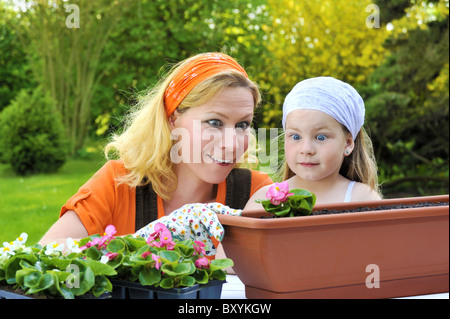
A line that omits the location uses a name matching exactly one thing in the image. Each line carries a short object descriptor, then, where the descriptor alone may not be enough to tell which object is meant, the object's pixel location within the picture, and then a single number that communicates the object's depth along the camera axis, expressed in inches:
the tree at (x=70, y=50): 463.8
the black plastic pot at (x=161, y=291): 58.9
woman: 78.1
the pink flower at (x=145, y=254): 59.9
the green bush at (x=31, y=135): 383.2
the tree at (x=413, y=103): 294.7
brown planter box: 59.8
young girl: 74.9
